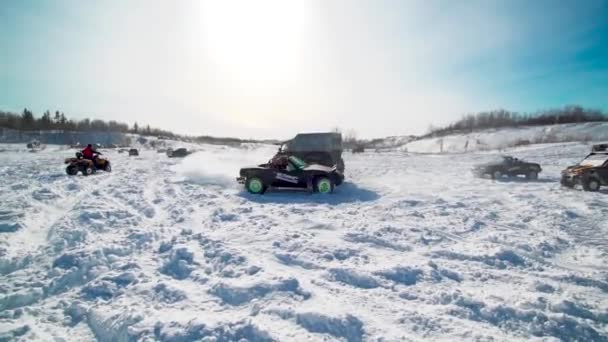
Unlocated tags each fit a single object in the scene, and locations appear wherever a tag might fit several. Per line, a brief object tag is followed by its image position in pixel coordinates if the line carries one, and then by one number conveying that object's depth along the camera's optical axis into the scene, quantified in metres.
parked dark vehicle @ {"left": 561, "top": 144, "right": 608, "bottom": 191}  11.05
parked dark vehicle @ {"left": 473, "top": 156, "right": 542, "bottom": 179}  15.60
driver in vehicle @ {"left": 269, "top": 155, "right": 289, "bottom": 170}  10.87
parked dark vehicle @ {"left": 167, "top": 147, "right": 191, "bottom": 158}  39.56
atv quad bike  14.35
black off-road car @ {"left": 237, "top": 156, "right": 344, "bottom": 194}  10.66
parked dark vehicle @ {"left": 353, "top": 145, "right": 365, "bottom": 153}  52.09
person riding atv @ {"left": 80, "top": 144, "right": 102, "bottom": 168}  15.51
